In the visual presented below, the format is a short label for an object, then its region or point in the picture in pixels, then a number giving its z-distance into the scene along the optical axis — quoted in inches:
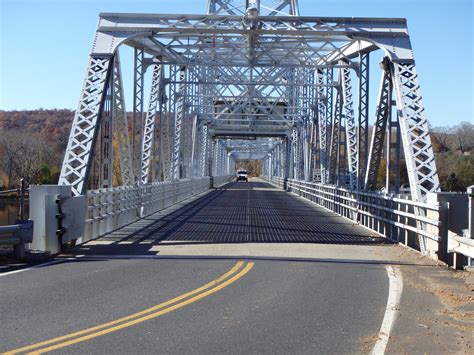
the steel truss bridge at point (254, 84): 601.3
